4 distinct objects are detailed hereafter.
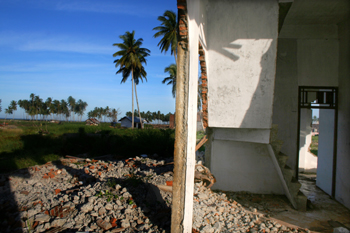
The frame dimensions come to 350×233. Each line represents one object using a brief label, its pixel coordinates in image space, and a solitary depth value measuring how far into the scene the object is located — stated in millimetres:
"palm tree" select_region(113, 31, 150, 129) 22859
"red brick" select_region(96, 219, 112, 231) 3904
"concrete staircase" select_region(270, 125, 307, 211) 5523
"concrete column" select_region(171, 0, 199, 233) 3512
